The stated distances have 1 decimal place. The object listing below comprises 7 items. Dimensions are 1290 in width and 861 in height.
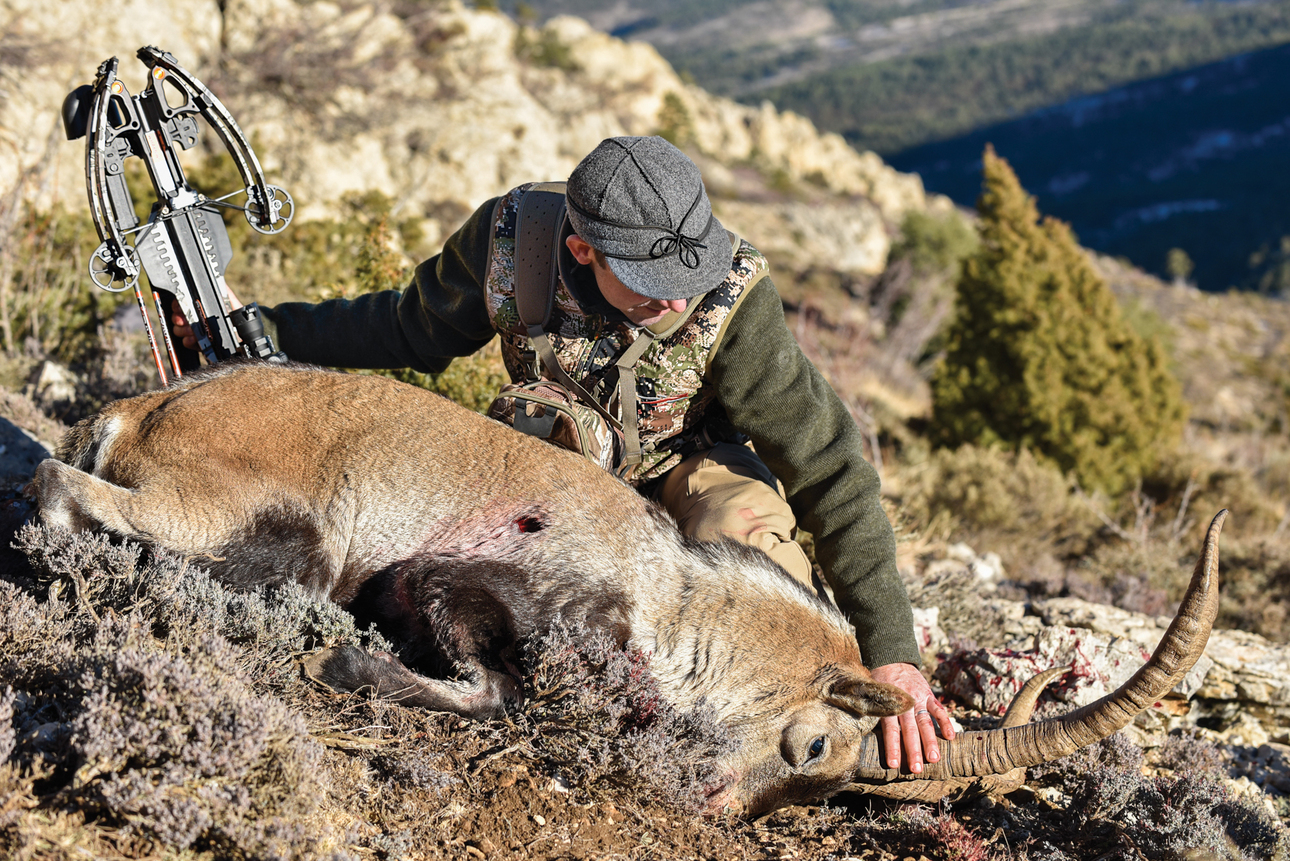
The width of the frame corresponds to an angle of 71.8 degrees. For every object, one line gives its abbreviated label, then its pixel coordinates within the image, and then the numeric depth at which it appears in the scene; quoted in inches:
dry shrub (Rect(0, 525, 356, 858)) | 78.2
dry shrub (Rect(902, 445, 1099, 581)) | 269.3
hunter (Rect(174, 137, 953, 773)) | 115.0
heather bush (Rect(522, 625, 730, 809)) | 104.7
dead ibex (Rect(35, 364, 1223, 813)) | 108.9
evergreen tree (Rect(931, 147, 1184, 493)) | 417.1
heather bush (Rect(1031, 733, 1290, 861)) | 112.3
